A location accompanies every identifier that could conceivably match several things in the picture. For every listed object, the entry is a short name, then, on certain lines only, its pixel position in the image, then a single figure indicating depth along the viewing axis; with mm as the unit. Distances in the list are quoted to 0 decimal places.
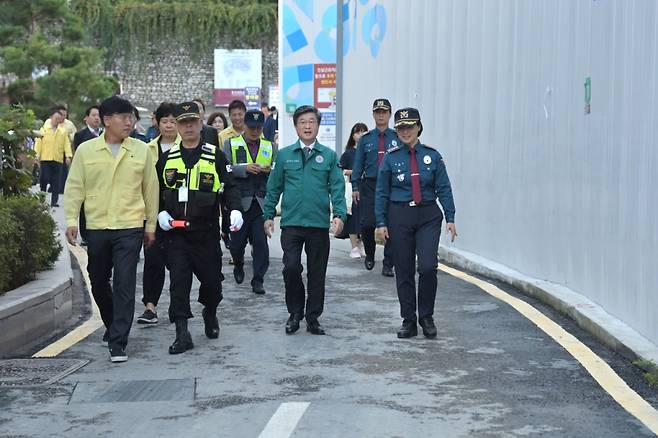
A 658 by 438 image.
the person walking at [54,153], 23625
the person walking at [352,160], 15930
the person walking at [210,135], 13180
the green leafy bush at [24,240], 10156
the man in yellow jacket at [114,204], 9203
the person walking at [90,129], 16469
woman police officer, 10062
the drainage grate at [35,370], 8328
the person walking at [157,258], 10867
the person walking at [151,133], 16489
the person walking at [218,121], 17578
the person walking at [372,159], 14055
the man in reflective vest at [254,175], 12727
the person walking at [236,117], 13695
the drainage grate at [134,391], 7777
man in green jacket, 10219
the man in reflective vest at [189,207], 9602
